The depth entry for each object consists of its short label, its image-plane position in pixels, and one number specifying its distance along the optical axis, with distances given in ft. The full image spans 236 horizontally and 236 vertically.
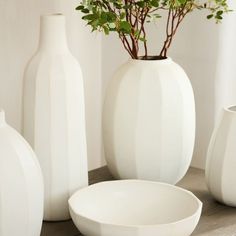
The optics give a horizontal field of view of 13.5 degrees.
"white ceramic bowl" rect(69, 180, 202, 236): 7.03
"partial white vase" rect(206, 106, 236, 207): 7.38
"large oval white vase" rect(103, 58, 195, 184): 7.52
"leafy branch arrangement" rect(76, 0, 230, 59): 7.17
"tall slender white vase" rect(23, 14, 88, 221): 7.00
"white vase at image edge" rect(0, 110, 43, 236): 6.36
